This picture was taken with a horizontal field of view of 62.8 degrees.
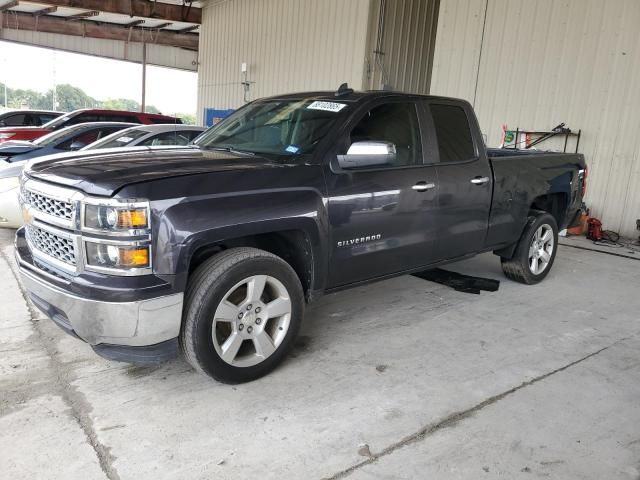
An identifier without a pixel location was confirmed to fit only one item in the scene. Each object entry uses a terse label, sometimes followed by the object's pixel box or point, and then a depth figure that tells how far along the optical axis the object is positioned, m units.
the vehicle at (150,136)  7.34
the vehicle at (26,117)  13.70
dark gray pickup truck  2.64
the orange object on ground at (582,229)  8.52
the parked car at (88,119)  11.32
